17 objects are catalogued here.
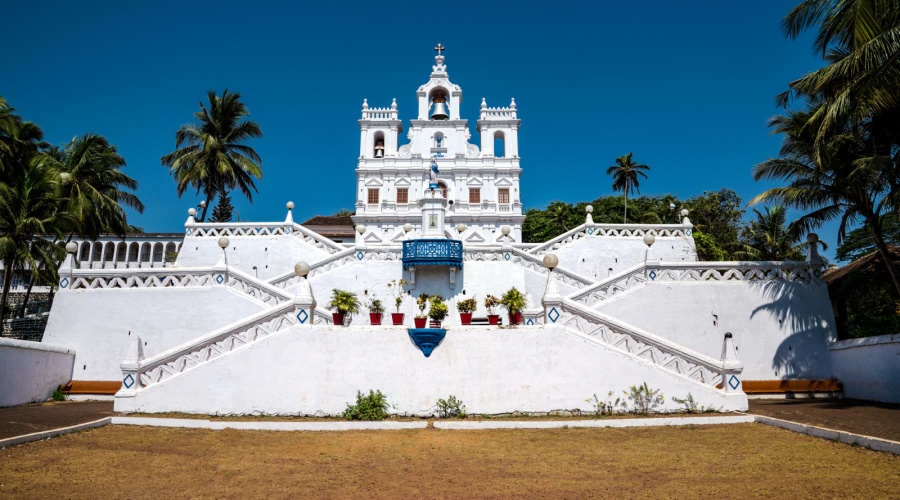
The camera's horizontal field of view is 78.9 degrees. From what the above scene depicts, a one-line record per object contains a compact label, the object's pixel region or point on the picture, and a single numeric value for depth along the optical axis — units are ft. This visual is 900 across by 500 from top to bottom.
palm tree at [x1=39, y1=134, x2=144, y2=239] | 84.79
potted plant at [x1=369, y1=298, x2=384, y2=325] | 49.37
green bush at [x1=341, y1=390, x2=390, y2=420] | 41.52
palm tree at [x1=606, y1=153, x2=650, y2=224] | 166.50
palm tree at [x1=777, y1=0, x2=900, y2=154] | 40.91
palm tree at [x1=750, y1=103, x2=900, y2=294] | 52.49
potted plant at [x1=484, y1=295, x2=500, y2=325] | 47.24
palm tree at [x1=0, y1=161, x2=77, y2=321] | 67.67
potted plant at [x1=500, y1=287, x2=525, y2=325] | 46.19
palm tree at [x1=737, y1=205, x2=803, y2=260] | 119.34
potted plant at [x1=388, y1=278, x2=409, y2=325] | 69.25
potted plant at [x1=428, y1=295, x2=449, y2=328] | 45.47
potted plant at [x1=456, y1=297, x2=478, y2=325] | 49.62
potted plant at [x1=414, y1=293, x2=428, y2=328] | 44.63
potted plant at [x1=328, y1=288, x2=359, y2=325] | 46.32
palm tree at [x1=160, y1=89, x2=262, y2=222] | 111.86
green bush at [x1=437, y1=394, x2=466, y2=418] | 42.45
